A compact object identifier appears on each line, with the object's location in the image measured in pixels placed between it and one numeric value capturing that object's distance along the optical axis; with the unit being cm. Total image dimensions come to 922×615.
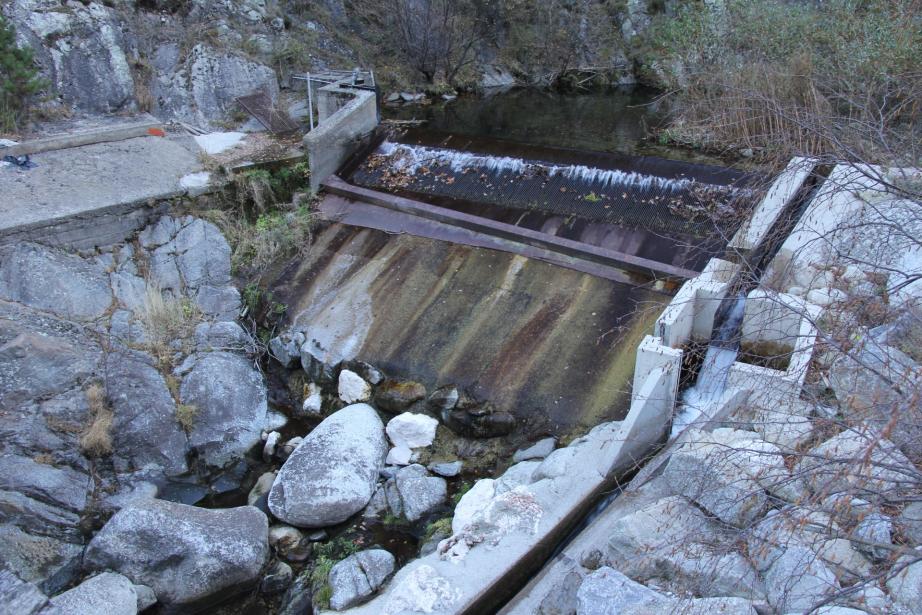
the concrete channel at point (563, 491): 487
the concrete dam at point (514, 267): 690
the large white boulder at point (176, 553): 541
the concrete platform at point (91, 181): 779
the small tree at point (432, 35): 1564
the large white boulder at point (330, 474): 606
